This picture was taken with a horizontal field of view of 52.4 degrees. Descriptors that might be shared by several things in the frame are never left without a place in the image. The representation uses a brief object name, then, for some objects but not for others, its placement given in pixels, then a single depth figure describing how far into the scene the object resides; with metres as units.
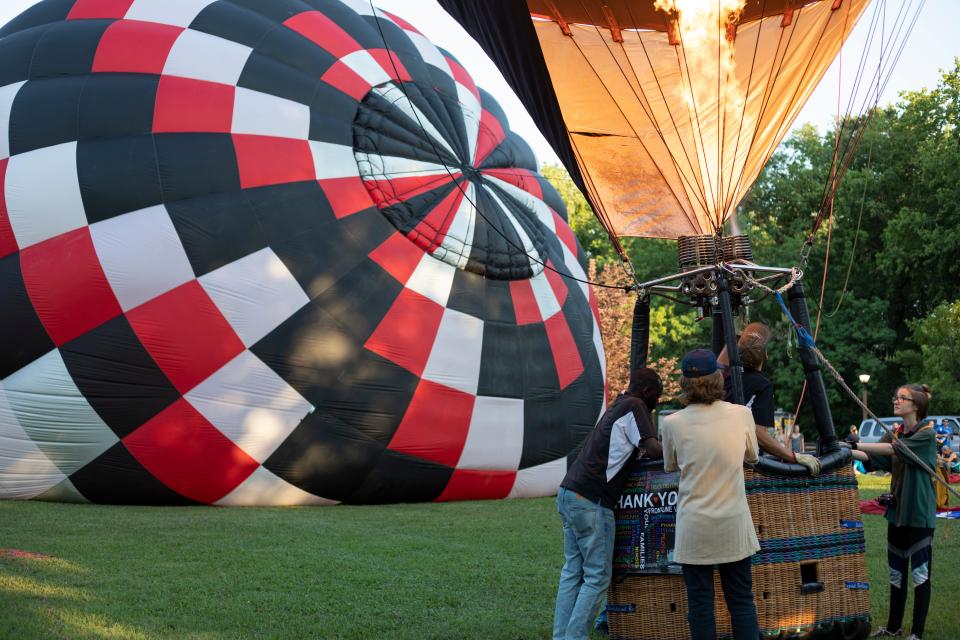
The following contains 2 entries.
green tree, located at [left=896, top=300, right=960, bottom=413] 26.58
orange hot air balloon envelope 5.80
